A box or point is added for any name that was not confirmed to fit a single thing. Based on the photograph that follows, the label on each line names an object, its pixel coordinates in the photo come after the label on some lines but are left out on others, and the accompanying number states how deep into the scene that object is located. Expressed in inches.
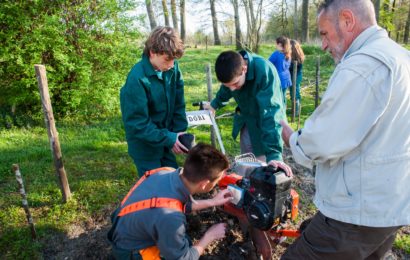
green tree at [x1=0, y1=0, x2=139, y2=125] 245.1
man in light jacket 67.2
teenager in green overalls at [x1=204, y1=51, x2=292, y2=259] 120.8
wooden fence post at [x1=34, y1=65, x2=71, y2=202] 139.6
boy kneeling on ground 89.4
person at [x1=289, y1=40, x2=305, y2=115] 321.1
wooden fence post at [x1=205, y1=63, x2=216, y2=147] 187.0
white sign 153.6
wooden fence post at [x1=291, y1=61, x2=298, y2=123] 269.0
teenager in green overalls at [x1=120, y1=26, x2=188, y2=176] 113.3
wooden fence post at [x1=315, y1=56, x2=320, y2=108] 268.9
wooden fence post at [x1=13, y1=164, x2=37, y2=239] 123.2
